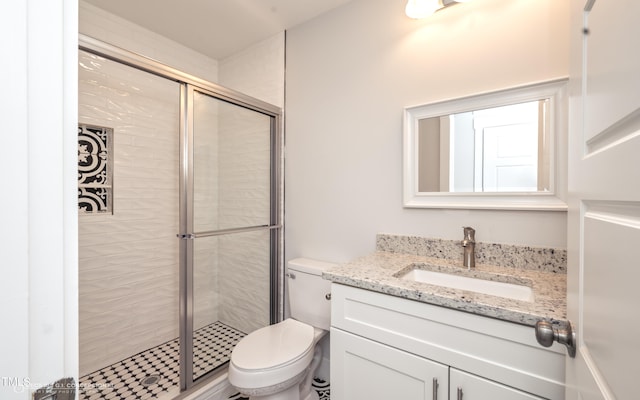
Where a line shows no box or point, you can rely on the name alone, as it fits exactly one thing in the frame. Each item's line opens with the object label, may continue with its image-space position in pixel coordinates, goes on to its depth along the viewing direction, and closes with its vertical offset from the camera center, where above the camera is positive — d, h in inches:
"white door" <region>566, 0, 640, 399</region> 13.2 +0.1
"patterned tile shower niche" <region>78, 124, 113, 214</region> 66.7 +6.9
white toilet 46.9 -30.0
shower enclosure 60.8 -7.8
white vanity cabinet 30.4 -20.5
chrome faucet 47.6 -8.9
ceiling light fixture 51.6 +37.3
